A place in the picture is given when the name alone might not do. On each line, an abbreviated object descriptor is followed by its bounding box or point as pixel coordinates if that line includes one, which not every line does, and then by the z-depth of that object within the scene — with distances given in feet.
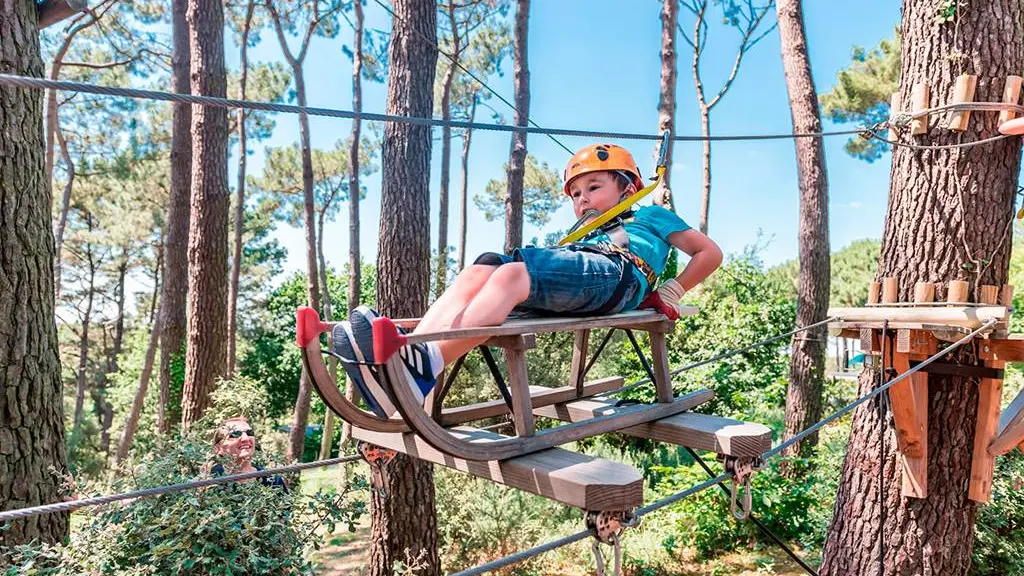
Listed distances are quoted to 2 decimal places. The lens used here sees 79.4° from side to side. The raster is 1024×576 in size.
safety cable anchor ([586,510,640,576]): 4.84
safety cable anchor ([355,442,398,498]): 6.22
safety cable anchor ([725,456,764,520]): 6.40
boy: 5.34
